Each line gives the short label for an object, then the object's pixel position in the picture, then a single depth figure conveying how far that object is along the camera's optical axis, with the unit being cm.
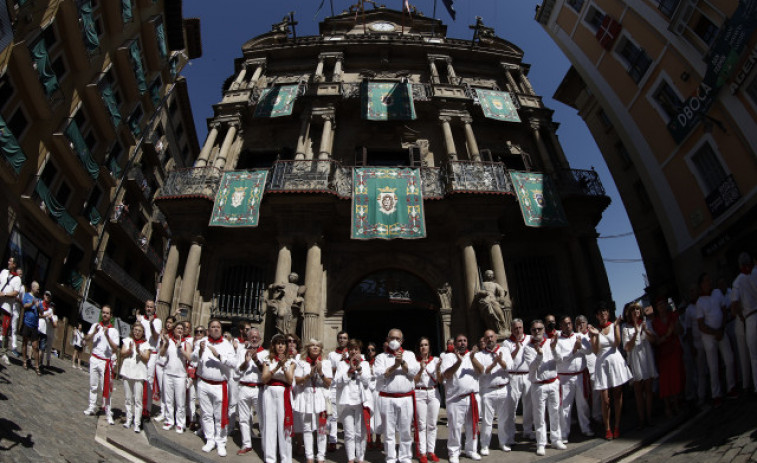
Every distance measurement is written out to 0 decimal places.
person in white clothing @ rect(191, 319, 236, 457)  605
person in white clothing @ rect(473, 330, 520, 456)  631
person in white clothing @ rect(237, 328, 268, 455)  609
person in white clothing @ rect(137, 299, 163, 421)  692
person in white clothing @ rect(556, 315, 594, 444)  657
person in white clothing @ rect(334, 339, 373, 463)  607
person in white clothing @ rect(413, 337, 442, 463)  600
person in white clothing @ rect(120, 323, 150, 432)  640
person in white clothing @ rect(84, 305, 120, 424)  698
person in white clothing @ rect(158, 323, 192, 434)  662
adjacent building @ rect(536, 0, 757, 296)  1154
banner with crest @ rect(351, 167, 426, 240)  1349
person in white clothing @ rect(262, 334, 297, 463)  566
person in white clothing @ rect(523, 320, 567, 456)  615
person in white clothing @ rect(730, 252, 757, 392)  594
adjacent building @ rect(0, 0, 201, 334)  1399
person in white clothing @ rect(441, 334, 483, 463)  601
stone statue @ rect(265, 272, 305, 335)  1145
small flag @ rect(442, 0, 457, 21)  1747
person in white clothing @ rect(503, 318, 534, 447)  652
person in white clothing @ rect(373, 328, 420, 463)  577
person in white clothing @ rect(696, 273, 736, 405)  625
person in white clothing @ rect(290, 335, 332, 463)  581
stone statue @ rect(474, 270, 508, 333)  1155
